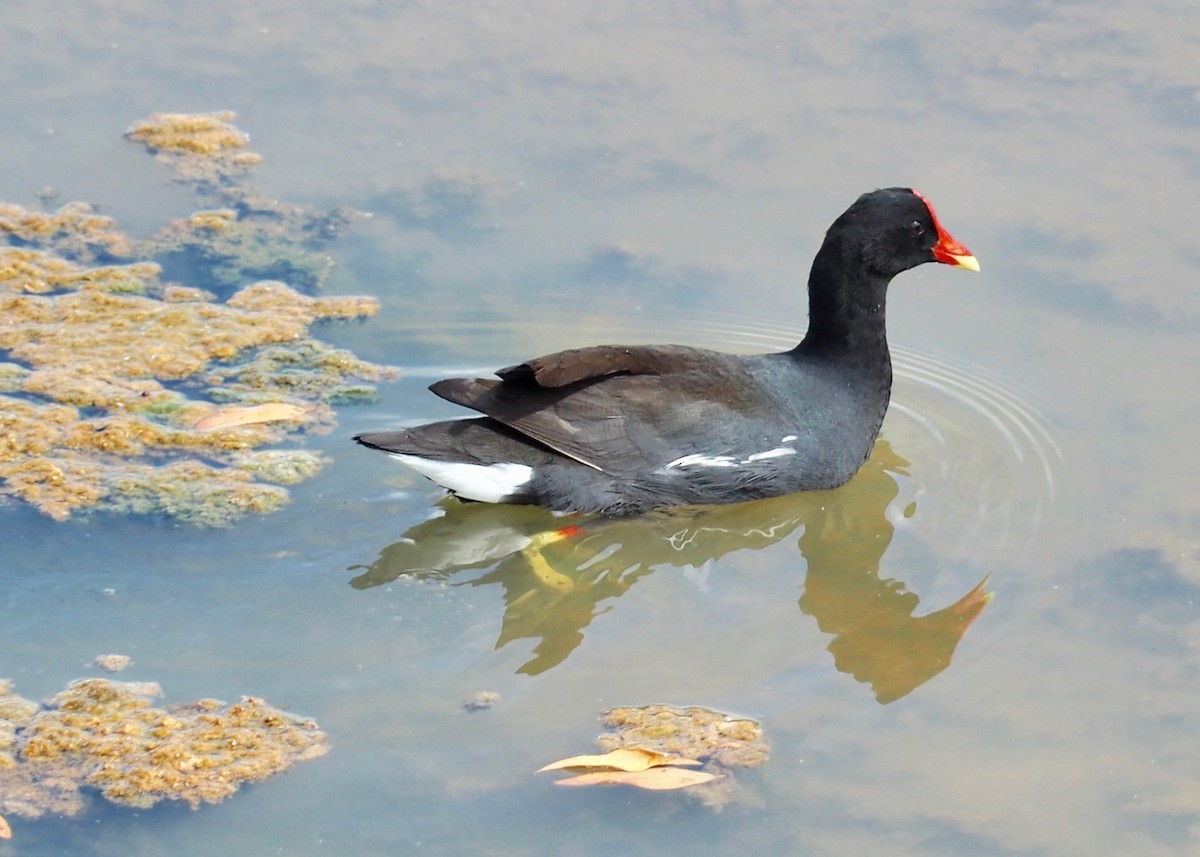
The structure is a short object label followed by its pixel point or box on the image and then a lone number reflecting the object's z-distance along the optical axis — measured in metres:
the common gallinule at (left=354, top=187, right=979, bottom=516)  9.52
